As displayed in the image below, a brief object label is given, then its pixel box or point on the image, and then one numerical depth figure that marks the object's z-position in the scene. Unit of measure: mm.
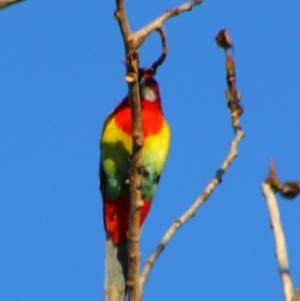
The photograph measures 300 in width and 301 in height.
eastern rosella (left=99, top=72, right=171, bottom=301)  11562
